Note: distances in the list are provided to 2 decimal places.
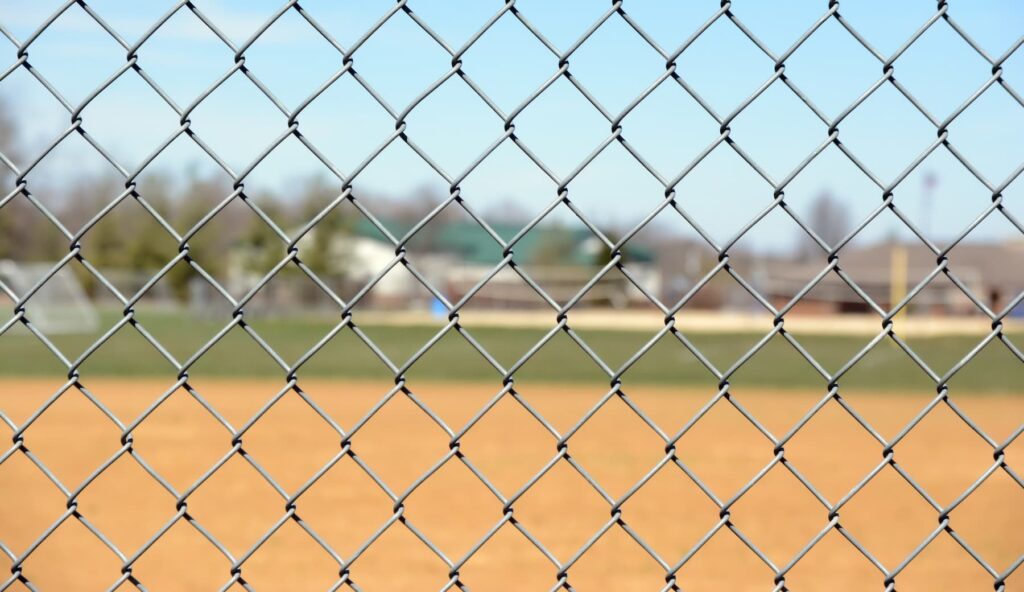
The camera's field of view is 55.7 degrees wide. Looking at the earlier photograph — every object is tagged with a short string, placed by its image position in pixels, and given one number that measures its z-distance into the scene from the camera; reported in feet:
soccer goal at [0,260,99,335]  90.84
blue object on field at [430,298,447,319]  138.62
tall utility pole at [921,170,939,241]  86.73
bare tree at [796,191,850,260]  147.69
